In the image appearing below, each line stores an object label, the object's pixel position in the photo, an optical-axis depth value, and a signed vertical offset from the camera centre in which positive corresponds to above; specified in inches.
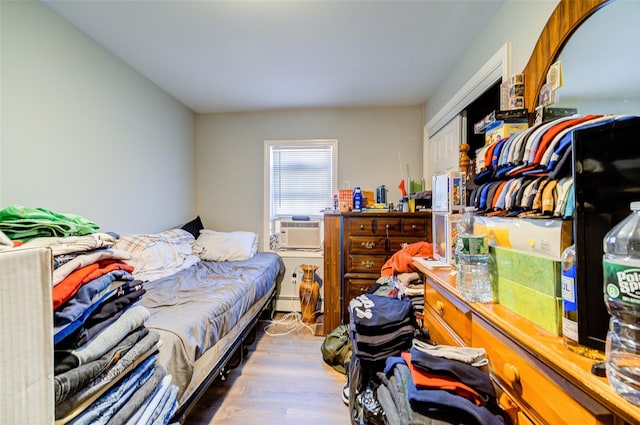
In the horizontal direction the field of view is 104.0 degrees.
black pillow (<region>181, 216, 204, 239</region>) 112.8 -6.6
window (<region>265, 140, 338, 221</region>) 119.2 +17.4
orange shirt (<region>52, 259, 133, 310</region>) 24.0 -7.0
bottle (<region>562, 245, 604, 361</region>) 20.1 -8.6
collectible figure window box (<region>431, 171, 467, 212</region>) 53.2 +4.2
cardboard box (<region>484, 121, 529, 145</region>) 43.1 +14.3
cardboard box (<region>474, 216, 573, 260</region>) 25.5 -2.8
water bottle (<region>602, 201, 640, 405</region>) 16.0 -6.4
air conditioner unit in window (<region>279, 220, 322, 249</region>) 117.7 -11.0
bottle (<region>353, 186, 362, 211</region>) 97.3 +4.4
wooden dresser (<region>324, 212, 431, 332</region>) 89.5 -11.2
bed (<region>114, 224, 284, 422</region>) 45.5 -20.9
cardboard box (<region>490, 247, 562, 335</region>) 23.8 -8.2
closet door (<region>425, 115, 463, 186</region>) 82.7 +23.4
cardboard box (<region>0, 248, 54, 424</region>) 14.6 -7.7
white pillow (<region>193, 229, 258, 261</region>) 105.0 -14.5
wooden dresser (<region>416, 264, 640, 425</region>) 17.0 -14.2
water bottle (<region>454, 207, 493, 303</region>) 34.0 -8.1
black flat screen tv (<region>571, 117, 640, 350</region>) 19.2 +0.9
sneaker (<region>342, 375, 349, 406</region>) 62.4 -46.5
